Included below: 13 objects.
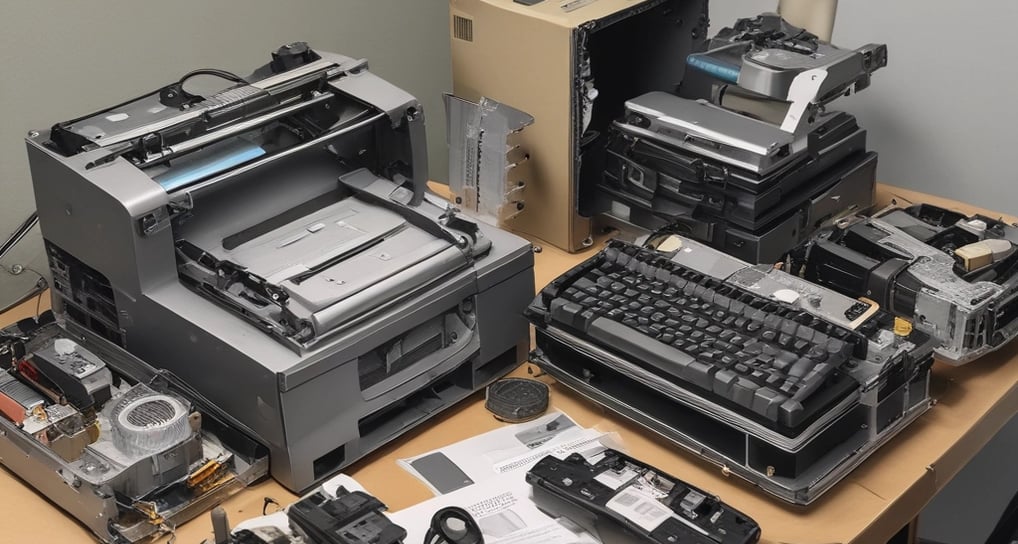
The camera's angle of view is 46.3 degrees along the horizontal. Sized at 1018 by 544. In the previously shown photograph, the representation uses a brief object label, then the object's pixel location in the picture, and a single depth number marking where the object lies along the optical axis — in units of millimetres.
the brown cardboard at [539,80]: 1934
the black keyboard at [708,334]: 1504
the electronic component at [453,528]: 1417
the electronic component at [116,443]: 1449
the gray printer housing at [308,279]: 1512
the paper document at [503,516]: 1477
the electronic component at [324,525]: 1386
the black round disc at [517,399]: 1704
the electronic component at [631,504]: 1415
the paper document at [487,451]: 1592
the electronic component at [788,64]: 1893
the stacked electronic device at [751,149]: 1884
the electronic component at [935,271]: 1701
